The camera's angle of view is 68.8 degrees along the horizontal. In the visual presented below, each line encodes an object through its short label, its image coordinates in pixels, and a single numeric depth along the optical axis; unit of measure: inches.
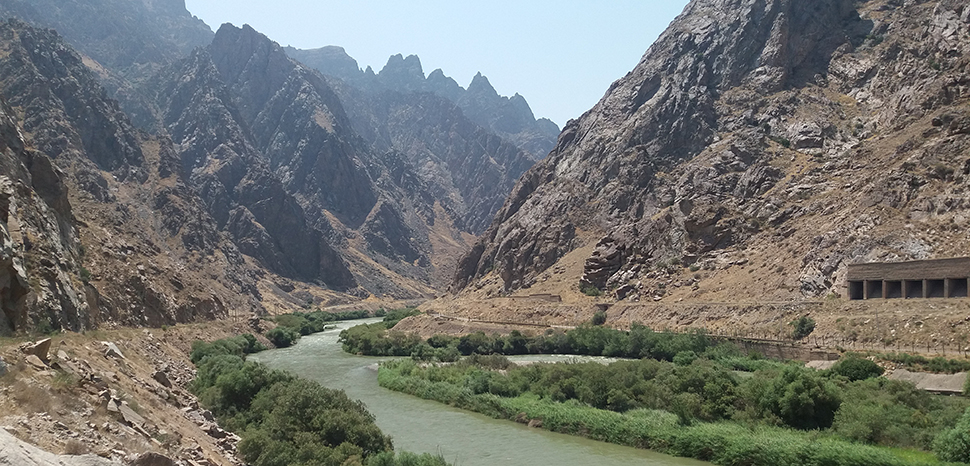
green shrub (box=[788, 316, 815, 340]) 2423.2
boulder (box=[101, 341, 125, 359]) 1397.6
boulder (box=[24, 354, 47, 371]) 803.0
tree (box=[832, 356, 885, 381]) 1816.3
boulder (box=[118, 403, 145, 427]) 830.5
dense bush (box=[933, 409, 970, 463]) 1147.3
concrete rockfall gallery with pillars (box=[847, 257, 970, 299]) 2258.9
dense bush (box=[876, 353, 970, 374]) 1715.1
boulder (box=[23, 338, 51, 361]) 835.4
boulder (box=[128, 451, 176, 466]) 664.4
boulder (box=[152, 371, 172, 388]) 1456.7
